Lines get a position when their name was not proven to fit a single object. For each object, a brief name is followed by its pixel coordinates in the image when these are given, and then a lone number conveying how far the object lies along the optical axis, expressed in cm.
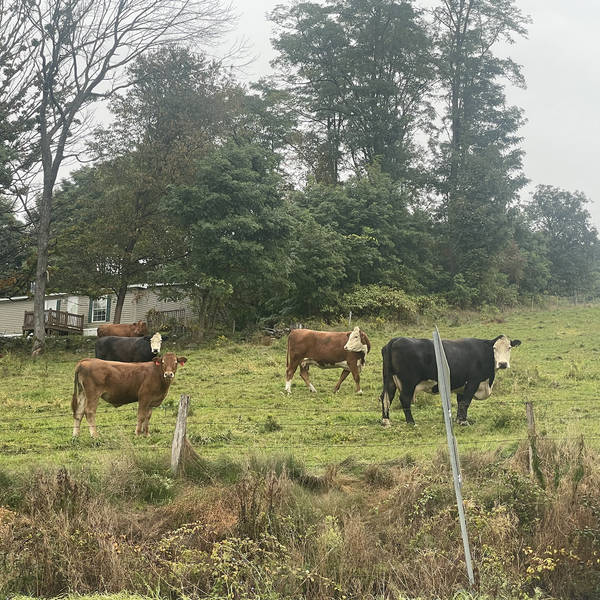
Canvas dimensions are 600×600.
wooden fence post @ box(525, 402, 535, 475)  1025
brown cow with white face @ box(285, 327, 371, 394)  1933
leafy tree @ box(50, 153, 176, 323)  3453
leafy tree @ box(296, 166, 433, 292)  4097
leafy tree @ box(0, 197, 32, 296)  3719
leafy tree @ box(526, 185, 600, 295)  6069
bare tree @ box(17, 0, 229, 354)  3375
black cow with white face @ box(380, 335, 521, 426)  1484
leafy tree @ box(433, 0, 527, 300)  4619
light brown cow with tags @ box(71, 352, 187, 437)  1388
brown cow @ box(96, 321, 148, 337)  3008
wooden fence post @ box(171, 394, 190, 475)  1038
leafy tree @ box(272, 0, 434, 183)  5116
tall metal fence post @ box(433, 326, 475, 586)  713
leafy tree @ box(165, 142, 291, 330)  3178
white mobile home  4500
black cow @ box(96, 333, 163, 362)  2266
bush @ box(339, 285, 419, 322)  3728
